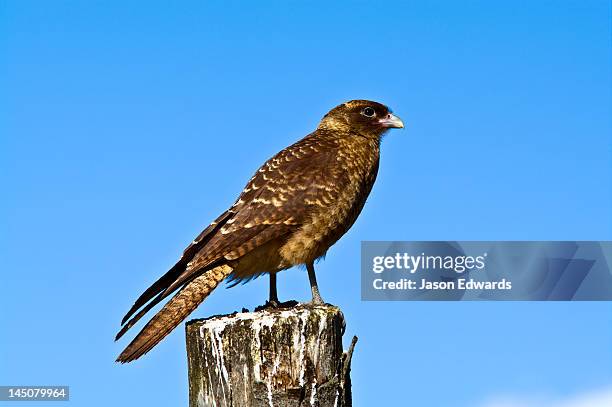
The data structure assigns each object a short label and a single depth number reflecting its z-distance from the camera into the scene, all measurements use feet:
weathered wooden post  15.40
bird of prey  17.90
